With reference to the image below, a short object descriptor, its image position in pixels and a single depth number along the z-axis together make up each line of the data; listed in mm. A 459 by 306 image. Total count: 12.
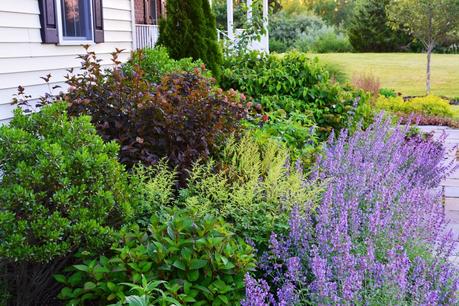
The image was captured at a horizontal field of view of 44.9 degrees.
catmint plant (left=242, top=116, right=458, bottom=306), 2225
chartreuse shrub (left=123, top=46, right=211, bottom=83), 5436
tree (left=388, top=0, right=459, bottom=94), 15438
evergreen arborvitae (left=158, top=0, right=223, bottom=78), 6930
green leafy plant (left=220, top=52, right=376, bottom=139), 6704
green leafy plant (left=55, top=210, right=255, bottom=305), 2414
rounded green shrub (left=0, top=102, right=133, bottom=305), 2557
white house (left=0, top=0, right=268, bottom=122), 4426
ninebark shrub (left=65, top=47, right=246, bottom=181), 3697
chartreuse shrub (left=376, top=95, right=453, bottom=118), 11523
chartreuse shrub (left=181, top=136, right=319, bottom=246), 2982
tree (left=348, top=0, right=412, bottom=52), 28750
